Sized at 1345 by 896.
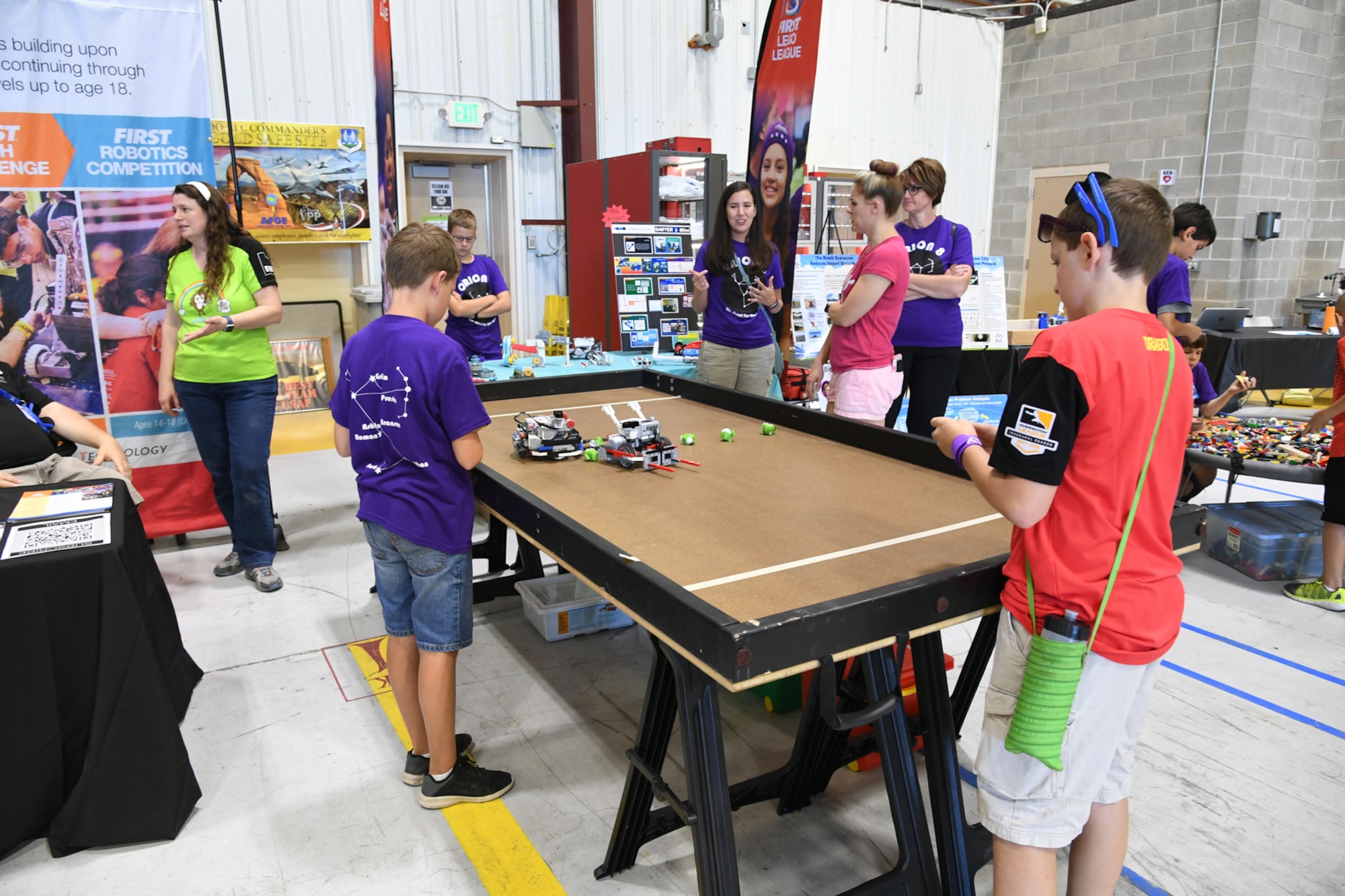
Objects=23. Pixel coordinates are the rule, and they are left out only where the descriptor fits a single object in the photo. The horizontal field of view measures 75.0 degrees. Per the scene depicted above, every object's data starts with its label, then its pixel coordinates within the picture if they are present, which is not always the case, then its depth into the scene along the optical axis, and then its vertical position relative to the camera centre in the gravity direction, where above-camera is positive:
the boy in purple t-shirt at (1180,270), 3.45 +0.01
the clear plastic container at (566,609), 3.26 -1.24
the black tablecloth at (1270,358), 6.93 -0.69
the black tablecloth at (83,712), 2.04 -1.04
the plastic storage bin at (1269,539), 3.80 -1.16
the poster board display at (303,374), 6.72 -0.77
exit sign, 7.03 +1.24
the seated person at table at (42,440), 2.67 -0.52
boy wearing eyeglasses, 4.23 -0.14
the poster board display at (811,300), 6.14 -0.19
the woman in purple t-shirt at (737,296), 4.04 -0.11
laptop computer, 7.22 -0.39
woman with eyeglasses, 3.65 -0.13
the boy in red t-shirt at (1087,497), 1.41 -0.37
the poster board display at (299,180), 6.24 +0.66
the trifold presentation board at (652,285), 5.83 -0.09
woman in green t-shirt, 3.49 -0.34
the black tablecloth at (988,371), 6.08 -0.68
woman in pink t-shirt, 3.13 -0.15
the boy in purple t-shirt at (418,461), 2.00 -0.44
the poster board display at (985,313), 6.04 -0.28
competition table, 1.48 -0.57
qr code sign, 2.06 -0.63
